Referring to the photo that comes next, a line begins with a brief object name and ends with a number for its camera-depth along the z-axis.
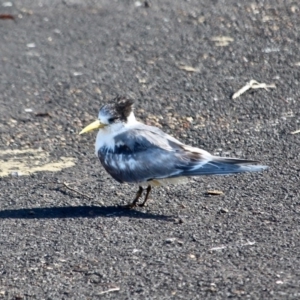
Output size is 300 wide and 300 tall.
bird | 12.18
